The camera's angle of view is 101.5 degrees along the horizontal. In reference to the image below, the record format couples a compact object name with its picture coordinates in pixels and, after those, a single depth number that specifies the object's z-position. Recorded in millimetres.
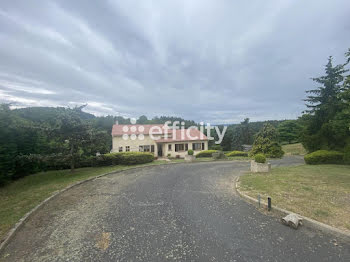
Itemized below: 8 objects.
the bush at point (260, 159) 10289
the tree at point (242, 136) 47250
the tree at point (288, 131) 43375
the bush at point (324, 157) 12188
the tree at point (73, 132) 10703
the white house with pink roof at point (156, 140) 21983
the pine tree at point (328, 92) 13391
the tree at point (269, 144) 14062
